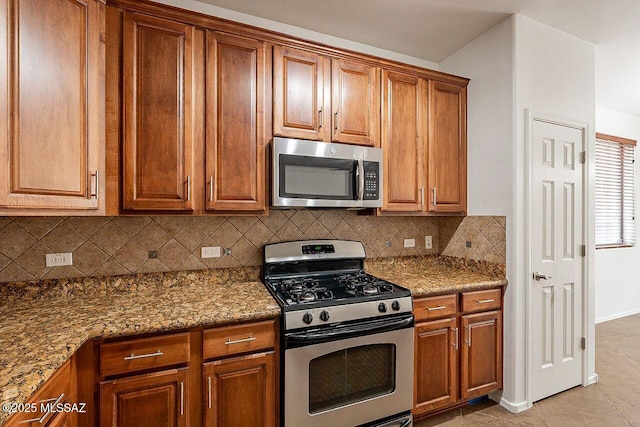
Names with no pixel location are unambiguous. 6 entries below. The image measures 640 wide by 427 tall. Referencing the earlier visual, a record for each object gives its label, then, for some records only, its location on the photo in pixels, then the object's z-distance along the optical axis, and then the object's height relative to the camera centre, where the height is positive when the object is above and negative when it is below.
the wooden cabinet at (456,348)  2.09 -0.94
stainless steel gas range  1.66 -0.79
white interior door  2.36 -0.35
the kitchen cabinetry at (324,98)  2.05 +0.78
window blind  4.06 +0.28
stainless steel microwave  1.97 +0.25
